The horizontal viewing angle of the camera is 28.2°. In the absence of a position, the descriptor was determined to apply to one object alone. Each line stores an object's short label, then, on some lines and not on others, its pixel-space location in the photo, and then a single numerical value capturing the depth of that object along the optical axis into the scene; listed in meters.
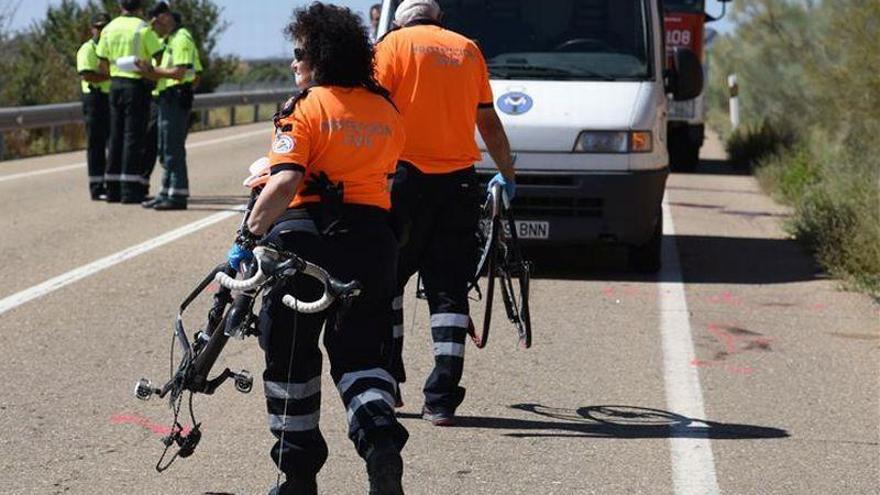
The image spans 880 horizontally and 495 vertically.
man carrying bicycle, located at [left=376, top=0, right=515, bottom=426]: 7.86
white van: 12.41
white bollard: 30.69
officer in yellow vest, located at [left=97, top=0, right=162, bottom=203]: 16.78
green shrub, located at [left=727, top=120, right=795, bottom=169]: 24.50
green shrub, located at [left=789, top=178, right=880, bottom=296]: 12.80
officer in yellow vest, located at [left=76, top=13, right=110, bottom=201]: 17.66
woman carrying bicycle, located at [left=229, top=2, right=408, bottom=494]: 5.93
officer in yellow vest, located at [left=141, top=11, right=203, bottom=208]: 17.50
